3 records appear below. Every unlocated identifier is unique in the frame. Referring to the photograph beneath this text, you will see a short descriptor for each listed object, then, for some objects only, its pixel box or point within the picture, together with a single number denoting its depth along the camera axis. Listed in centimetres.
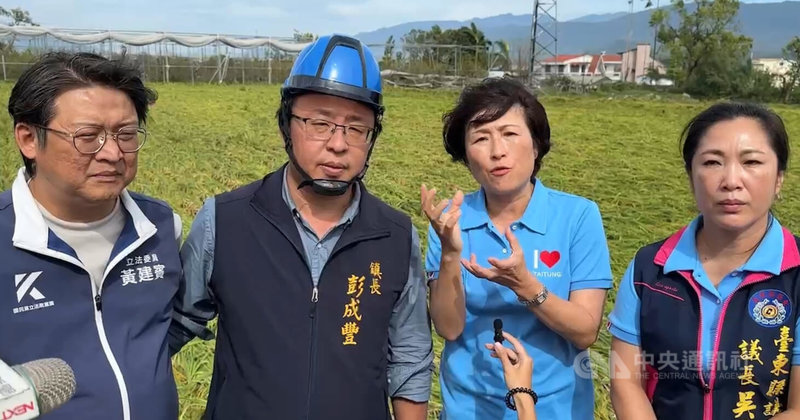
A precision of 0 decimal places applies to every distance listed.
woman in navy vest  180
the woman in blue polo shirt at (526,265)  206
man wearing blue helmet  180
